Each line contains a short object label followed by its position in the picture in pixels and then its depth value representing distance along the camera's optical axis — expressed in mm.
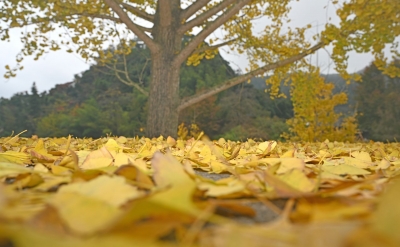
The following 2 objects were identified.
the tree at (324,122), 9012
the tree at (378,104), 13883
